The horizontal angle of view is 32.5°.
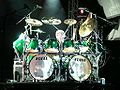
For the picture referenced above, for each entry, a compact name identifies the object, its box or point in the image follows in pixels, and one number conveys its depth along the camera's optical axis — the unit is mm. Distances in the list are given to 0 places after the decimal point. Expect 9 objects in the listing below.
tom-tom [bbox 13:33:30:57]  4145
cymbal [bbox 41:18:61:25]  4270
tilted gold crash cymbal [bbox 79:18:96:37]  4220
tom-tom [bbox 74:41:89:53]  4257
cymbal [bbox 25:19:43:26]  4146
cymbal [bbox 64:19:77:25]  4283
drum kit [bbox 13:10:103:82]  4059
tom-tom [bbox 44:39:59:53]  4154
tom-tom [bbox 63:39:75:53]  4181
